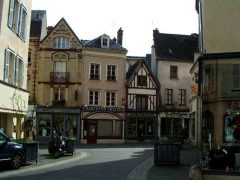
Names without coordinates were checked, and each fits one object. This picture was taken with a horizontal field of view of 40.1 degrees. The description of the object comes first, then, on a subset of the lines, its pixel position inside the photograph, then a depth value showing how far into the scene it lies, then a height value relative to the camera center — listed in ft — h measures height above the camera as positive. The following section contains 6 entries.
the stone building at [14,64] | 51.14 +8.66
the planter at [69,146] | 59.37 -5.65
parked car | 39.73 -4.70
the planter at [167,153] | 46.67 -5.28
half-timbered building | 112.82 +4.27
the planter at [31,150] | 43.69 -4.87
